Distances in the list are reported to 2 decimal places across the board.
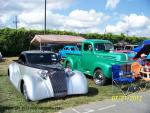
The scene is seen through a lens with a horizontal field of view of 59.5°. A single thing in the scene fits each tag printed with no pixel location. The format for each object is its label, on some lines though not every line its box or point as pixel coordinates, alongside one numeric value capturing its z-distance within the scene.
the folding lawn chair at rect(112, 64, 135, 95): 4.52
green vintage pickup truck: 5.15
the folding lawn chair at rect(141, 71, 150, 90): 4.66
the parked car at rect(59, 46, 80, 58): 10.45
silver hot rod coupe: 3.72
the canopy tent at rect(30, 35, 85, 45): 10.89
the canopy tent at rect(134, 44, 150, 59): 4.33
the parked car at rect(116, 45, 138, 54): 14.25
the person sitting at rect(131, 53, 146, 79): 4.79
